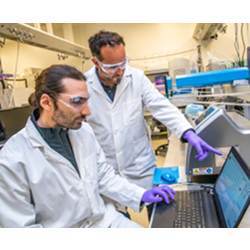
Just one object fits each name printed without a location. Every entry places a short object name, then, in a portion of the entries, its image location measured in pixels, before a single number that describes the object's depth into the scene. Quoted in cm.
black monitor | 236
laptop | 90
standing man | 184
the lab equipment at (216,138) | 128
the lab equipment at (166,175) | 152
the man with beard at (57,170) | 109
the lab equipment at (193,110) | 278
